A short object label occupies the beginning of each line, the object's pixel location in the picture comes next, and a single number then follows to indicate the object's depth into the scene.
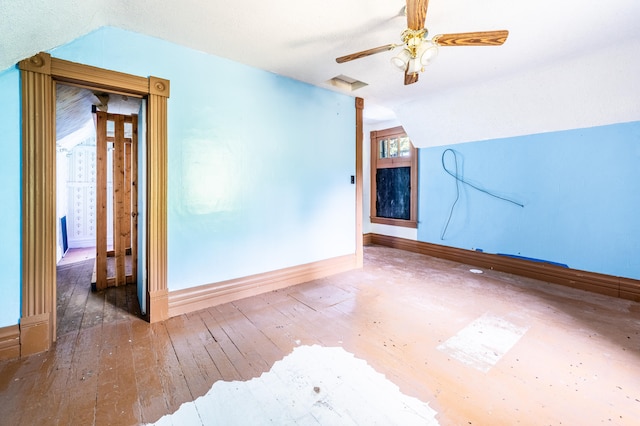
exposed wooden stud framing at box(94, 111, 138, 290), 3.35
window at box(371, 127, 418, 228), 5.45
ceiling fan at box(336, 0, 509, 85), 1.79
